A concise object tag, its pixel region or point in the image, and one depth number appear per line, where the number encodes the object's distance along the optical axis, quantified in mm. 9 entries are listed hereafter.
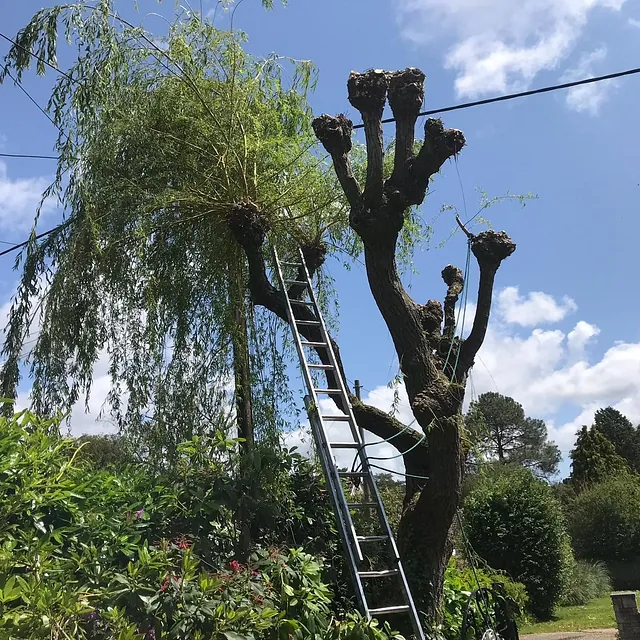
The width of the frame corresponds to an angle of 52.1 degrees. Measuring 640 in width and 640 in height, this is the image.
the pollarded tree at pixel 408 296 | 4617
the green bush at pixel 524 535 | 12891
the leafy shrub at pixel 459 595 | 4621
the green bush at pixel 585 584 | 14344
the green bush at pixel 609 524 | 18969
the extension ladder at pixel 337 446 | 3910
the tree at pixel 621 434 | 35750
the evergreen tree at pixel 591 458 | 28750
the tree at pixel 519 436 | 38250
